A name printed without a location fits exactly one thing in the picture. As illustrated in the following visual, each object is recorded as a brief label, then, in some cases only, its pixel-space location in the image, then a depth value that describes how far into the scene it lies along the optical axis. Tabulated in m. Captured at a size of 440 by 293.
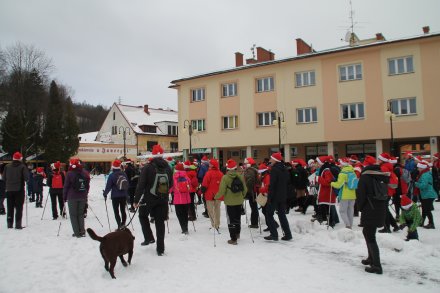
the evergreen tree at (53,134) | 45.50
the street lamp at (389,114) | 20.43
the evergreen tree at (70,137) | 46.78
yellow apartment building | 24.33
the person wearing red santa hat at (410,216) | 7.52
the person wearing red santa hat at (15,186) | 9.80
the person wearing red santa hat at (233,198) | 8.12
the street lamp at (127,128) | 53.07
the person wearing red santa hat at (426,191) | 9.03
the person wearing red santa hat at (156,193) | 7.05
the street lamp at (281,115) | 26.27
